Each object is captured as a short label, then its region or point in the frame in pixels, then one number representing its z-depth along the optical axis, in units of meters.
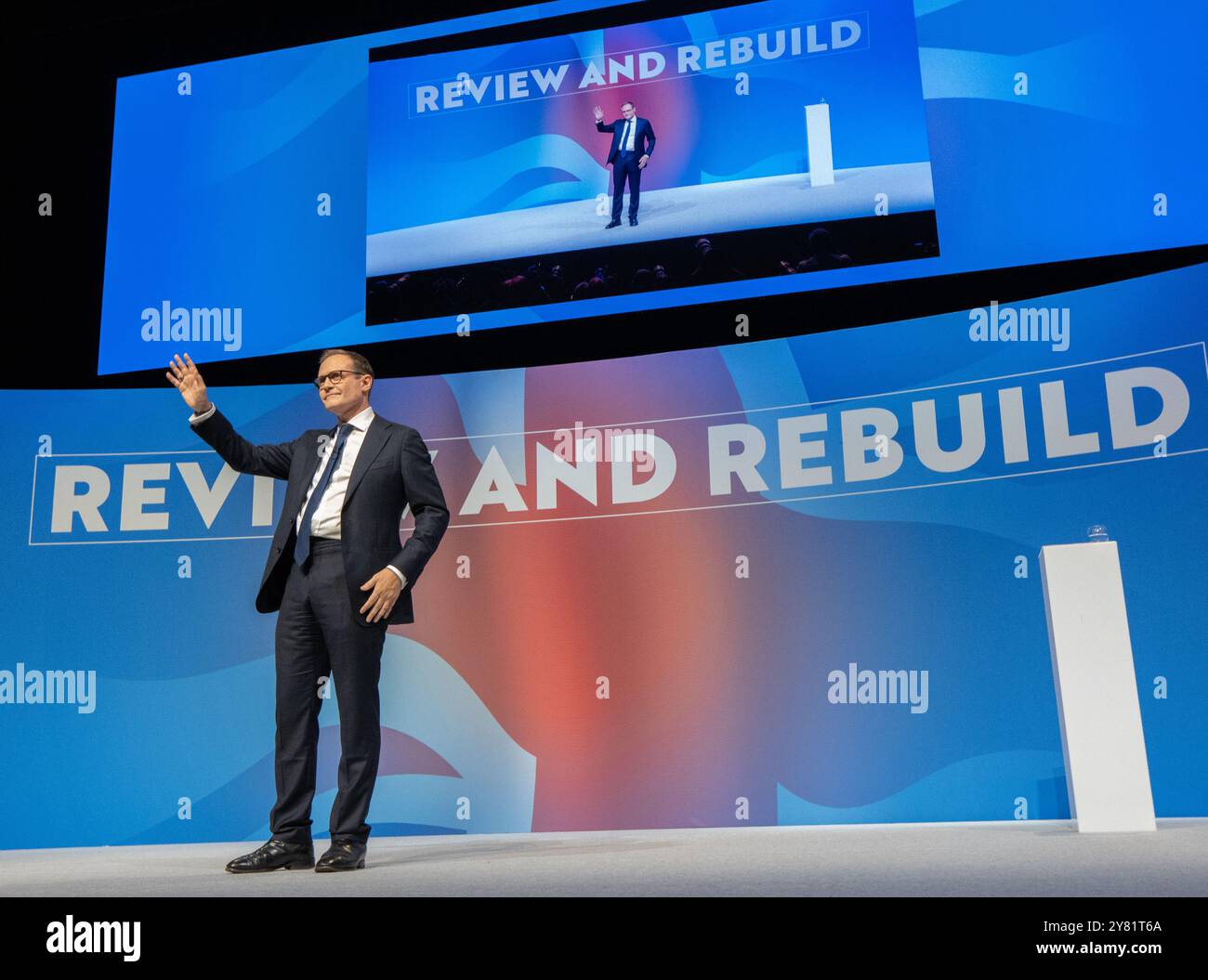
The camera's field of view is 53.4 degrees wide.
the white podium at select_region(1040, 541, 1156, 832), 3.57
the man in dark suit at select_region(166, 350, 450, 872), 3.26
